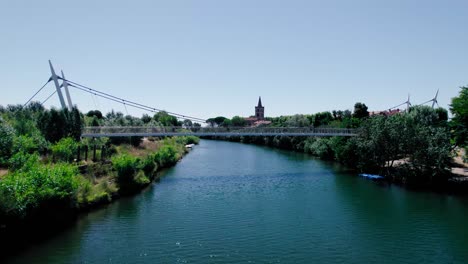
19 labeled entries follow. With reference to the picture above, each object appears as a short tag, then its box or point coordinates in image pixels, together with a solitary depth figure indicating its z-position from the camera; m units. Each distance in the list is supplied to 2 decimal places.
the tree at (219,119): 170.19
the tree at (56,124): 35.59
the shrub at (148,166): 36.08
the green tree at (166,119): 97.56
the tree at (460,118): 31.91
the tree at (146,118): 90.50
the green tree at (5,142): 25.41
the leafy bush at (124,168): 30.06
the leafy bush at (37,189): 17.77
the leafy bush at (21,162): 23.09
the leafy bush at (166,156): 44.97
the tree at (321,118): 78.38
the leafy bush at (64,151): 30.64
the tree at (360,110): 76.00
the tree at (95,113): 94.54
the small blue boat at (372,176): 38.38
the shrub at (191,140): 91.14
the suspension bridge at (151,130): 38.54
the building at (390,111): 87.59
